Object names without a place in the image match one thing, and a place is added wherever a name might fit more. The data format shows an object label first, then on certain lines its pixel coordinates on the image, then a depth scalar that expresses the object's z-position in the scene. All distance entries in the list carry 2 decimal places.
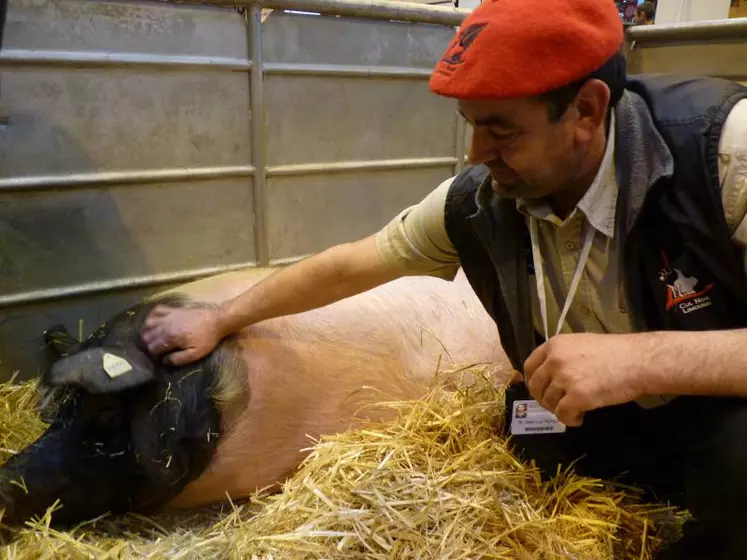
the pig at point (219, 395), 1.94
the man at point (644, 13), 4.92
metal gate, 2.56
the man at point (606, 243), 1.35
